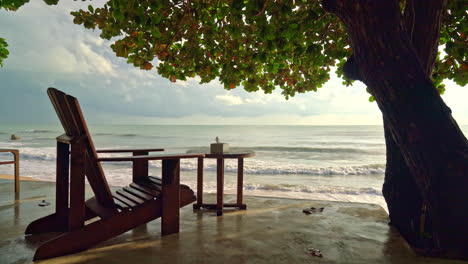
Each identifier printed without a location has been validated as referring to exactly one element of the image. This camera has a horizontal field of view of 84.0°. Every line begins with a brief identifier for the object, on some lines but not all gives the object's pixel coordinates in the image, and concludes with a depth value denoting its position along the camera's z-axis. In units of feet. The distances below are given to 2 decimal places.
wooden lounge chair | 7.26
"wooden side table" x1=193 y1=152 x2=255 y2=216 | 11.24
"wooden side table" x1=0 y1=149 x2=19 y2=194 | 14.29
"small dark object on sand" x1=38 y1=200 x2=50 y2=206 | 12.89
